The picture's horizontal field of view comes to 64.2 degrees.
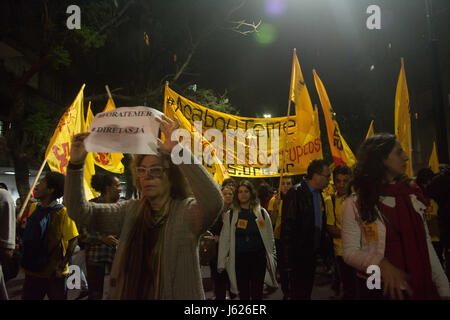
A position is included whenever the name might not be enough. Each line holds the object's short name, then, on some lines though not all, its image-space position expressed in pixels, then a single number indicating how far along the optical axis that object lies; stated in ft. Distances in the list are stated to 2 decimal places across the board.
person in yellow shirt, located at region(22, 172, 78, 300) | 13.00
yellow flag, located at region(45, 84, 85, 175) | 17.80
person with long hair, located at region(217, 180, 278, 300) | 15.79
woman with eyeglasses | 6.56
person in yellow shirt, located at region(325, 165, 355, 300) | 17.01
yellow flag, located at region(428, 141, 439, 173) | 31.33
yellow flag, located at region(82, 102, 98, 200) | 19.08
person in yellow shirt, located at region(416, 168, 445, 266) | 19.95
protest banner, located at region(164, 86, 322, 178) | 22.17
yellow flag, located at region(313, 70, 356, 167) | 20.71
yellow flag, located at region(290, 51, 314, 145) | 21.12
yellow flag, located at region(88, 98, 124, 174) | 24.47
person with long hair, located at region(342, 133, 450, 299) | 7.25
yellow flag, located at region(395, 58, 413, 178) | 19.54
